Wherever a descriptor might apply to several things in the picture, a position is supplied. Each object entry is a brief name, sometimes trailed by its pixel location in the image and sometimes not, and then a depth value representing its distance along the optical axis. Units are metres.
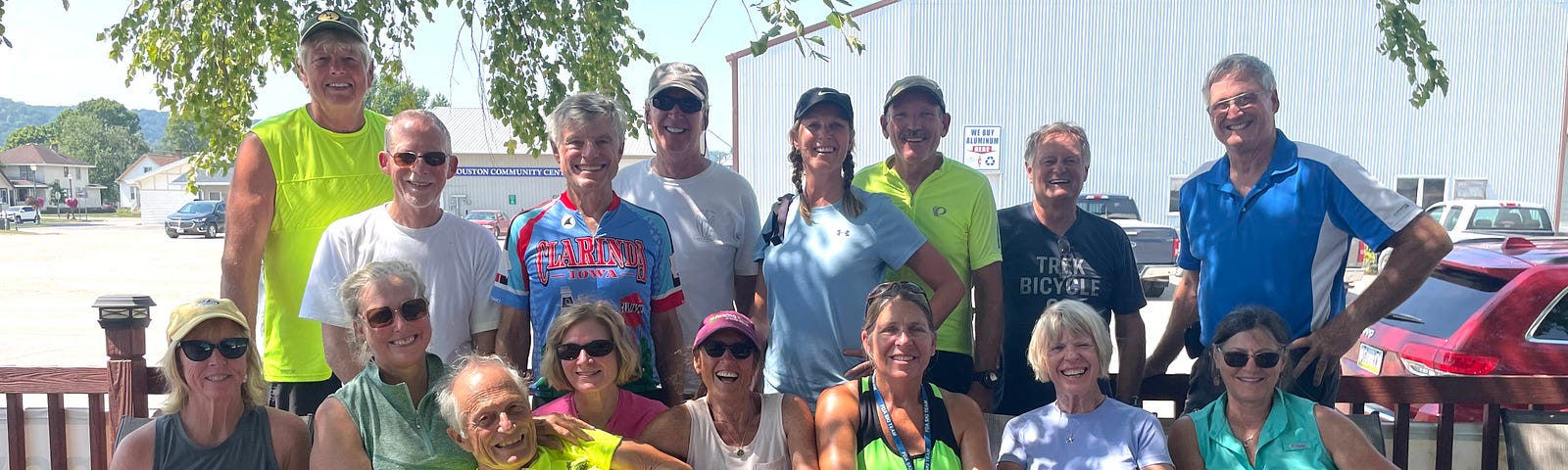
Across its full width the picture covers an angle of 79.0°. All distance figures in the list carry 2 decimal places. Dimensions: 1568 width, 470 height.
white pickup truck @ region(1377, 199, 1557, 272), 15.42
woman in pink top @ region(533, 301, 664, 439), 2.84
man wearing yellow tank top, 3.22
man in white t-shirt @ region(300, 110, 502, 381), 2.95
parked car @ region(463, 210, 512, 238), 30.17
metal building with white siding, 21.48
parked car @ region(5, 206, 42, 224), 43.19
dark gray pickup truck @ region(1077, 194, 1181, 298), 13.43
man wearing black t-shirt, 3.44
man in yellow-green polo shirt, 3.41
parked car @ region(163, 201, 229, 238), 34.47
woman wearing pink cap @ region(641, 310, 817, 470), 2.88
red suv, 4.31
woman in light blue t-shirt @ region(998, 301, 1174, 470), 2.92
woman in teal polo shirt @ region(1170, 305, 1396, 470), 2.91
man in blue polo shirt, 3.17
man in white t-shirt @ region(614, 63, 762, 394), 3.50
